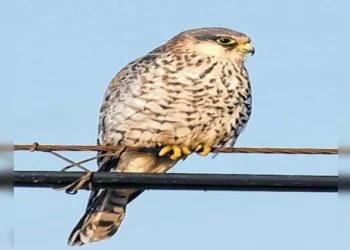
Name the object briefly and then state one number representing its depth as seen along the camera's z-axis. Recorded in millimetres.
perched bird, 13766
